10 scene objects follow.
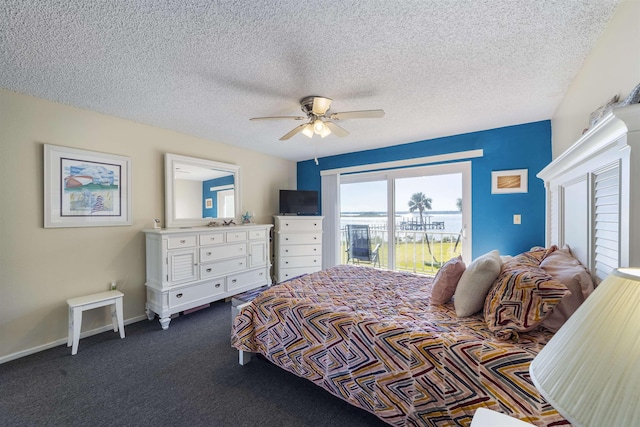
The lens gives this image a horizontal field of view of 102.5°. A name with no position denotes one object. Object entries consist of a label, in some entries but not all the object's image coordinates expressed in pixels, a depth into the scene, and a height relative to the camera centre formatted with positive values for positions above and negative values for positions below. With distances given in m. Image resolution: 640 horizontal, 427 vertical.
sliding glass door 3.67 -0.08
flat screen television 4.59 +0.19
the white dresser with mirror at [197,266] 2.88 -0.67
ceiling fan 2.08 +0.81
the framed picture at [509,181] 3.09 +0.38
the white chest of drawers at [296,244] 4.40 -0.56
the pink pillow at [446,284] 1.84 -0.52
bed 1.07 -0.67
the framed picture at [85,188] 2.43 +0.25
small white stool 2.32 -0.90
